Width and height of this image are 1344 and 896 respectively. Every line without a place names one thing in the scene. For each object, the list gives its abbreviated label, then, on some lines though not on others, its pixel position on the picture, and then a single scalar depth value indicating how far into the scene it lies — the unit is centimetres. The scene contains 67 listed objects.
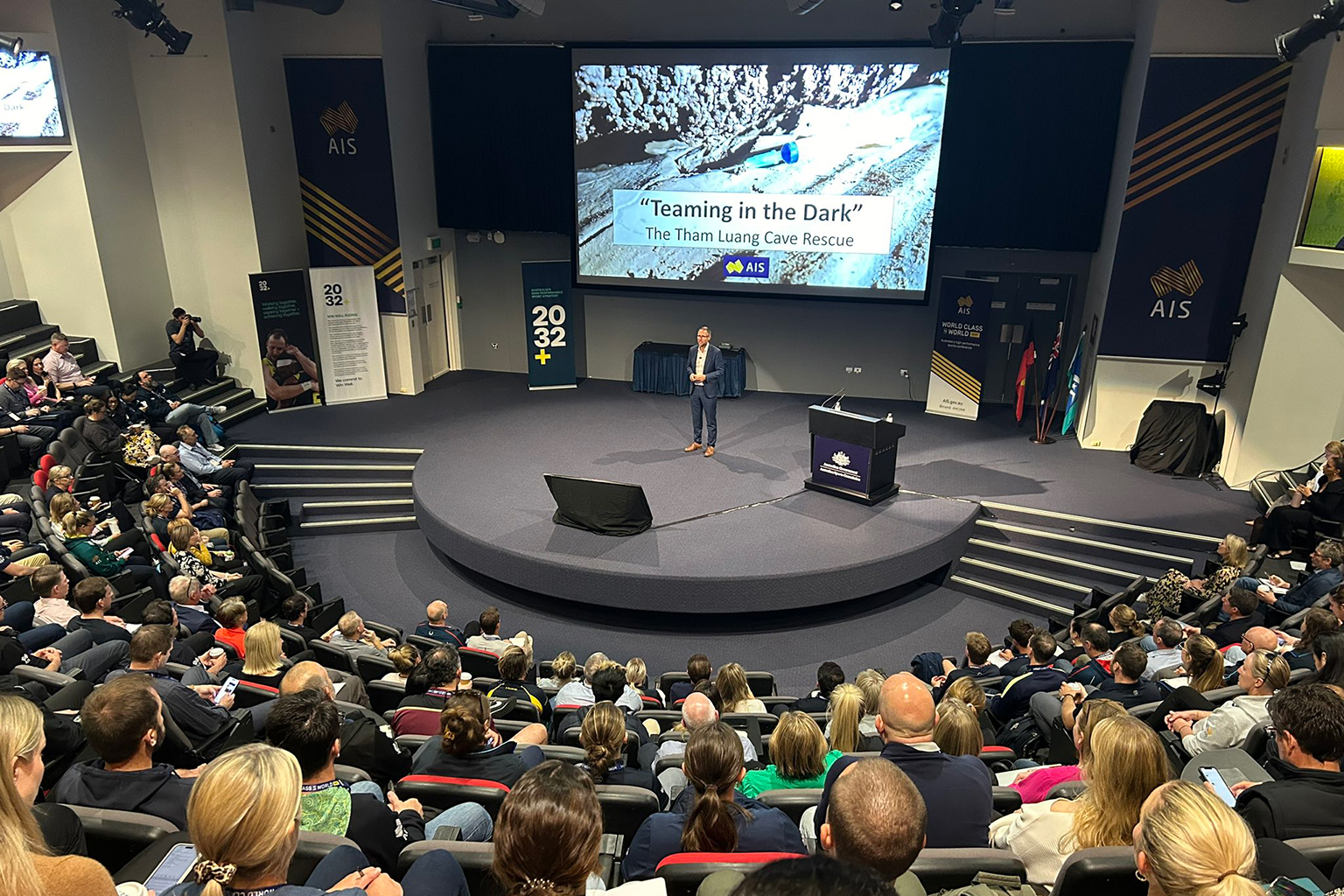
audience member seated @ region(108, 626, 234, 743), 411
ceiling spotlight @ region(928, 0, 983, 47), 927
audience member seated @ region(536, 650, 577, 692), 577
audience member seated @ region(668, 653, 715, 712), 580
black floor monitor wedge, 849
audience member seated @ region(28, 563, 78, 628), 577
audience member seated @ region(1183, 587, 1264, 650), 587
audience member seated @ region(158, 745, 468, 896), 199
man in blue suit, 999
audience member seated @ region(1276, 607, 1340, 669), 470
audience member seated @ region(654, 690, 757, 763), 432
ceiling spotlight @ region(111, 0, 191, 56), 1055
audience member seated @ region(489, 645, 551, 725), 525
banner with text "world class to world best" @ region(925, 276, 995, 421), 1170
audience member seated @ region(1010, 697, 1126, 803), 332
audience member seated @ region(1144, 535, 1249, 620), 689
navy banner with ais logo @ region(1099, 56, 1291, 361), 966
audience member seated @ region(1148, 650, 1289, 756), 396
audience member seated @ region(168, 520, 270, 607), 740
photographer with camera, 1186
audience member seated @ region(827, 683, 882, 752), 425
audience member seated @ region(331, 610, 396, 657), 630
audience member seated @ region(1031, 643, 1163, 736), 458
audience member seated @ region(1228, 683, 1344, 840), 291
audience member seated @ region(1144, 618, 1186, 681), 544
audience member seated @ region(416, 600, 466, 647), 656
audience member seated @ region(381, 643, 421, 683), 535
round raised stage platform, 802
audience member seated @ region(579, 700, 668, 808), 371
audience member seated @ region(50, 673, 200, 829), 303
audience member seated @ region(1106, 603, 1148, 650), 611
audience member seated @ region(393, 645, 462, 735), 447
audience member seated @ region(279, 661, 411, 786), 367
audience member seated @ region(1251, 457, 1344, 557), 761
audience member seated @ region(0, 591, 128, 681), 479
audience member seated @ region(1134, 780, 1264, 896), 196
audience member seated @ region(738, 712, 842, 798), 375
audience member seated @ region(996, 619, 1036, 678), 593
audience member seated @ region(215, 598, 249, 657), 599
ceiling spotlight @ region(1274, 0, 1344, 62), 726
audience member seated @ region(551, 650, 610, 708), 531
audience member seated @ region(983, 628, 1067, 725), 525
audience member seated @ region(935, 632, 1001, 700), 601
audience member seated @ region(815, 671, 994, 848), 295
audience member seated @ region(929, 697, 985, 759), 405
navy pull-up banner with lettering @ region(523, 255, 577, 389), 1321
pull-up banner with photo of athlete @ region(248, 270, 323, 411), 1220
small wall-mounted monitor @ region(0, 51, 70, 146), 1044
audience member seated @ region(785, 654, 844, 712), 553
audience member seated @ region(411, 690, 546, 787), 344
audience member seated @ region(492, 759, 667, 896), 202
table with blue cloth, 1317
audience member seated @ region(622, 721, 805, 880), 286
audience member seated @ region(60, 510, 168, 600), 687
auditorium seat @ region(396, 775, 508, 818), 332
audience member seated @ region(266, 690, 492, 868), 283
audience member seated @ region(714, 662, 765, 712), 525
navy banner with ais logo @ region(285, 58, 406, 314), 1224
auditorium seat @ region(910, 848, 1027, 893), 267
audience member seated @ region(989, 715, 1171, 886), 271
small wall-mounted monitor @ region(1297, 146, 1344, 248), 842
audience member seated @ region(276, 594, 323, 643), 716
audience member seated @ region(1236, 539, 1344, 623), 625
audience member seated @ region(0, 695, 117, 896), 175
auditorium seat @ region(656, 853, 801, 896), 261
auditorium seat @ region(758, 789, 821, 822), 347
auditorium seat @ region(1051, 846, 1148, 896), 244
